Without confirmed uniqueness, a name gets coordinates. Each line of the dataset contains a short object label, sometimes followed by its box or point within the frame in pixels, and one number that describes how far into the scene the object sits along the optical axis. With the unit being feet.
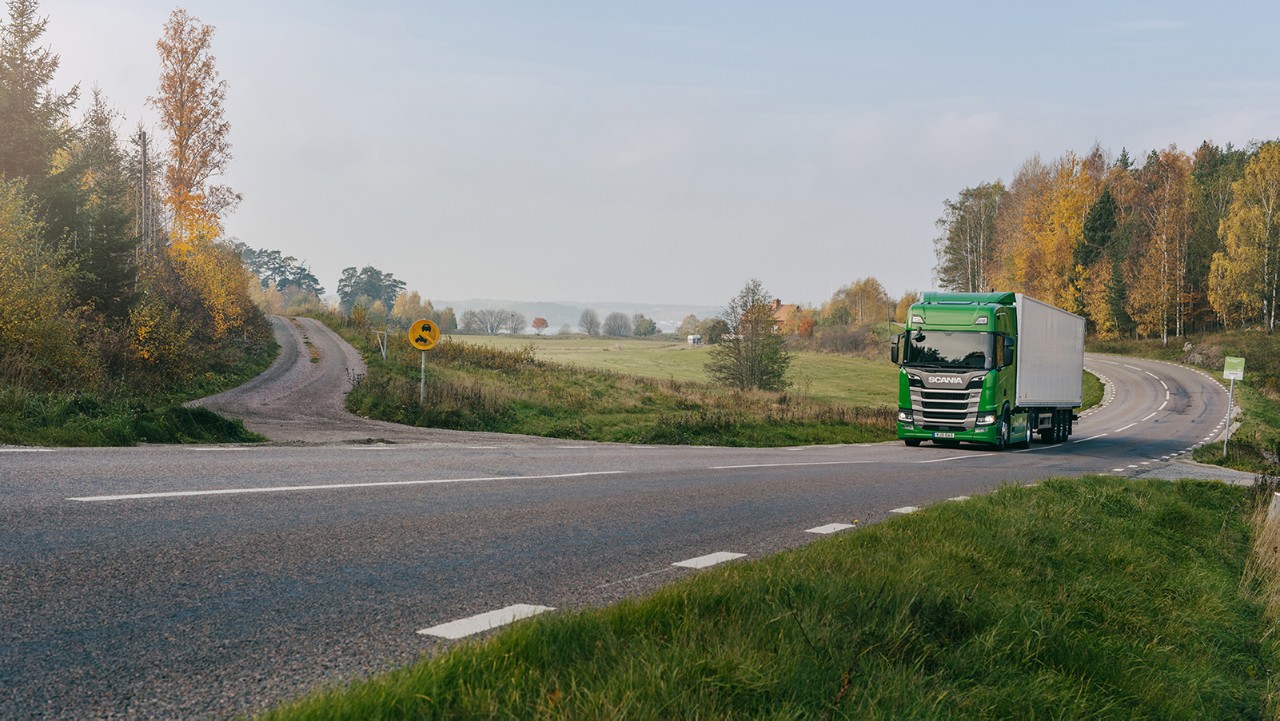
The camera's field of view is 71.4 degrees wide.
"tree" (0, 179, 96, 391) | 53.11
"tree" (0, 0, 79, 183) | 122.93
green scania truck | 77.15
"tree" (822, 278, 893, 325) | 430.20
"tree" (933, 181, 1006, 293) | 310.86
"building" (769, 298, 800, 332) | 477.77
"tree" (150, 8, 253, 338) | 140.05
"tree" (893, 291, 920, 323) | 424.70
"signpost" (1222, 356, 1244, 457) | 101.69
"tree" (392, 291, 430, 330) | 607.37
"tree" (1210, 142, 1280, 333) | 220.23
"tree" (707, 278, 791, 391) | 178.91
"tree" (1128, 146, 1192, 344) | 241.35
